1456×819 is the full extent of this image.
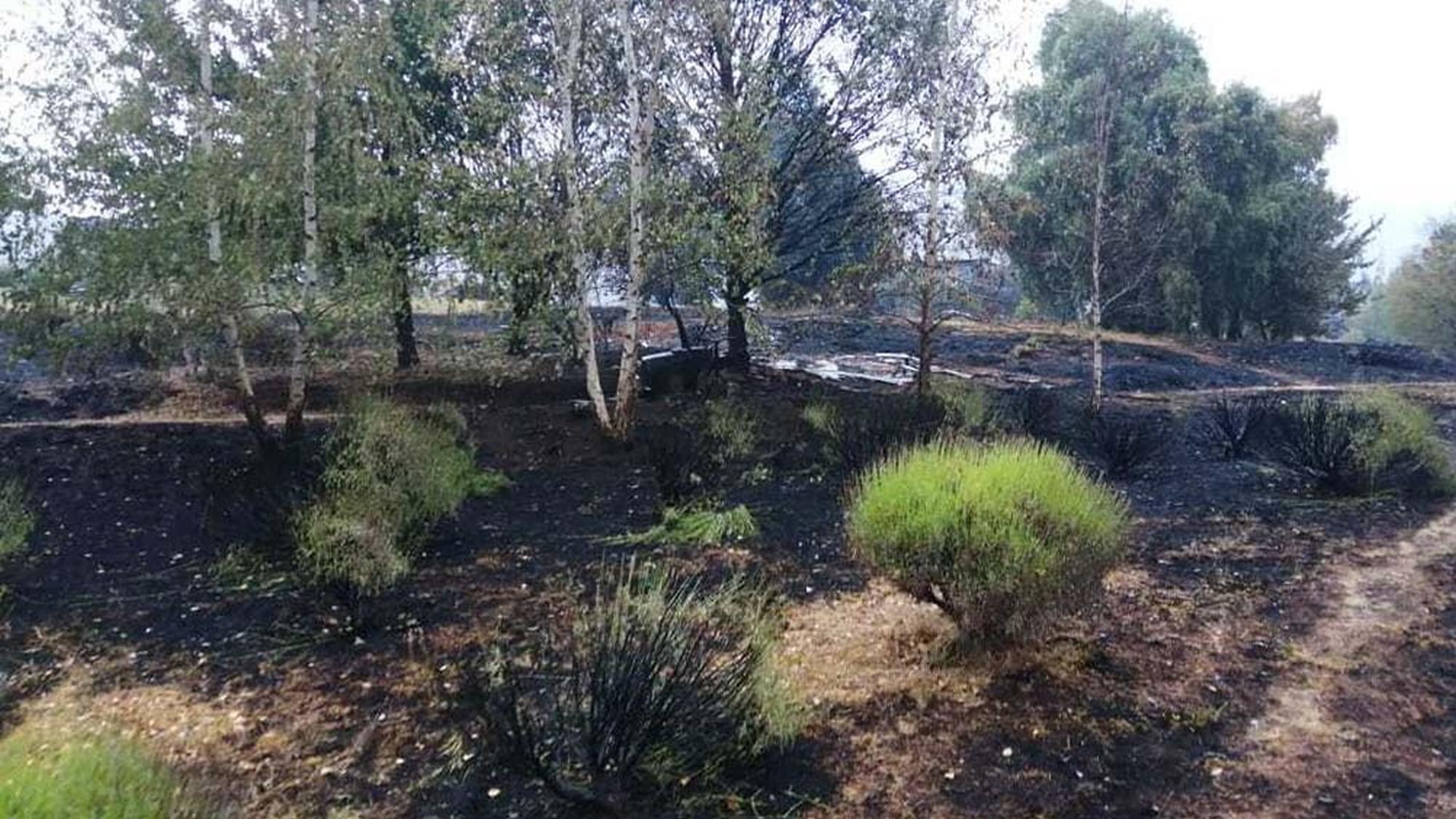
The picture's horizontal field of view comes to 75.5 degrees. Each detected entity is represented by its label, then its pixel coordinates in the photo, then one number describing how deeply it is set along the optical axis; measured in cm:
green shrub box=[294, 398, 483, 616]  496
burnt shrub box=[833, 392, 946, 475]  797
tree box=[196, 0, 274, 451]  715
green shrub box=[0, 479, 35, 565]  566
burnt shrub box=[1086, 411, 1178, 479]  874
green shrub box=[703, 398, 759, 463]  900
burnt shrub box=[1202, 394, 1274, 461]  966
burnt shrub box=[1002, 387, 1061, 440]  1012
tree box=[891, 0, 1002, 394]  1056
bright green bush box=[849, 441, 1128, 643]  386
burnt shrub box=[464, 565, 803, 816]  318
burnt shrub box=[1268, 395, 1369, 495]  771
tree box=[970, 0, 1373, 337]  1998
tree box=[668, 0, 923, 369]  943
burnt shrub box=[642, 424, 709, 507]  730
